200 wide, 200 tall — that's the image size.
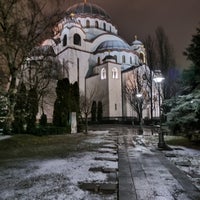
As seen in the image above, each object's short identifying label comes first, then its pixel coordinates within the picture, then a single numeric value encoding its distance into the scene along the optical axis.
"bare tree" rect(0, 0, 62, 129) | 13.08
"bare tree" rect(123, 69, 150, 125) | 29.66
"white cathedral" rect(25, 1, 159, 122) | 42.97
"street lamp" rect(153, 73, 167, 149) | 10.89
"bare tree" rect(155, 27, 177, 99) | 20.23
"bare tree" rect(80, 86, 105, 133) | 43.86
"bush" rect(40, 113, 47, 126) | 24.82
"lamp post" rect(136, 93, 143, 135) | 27.62
